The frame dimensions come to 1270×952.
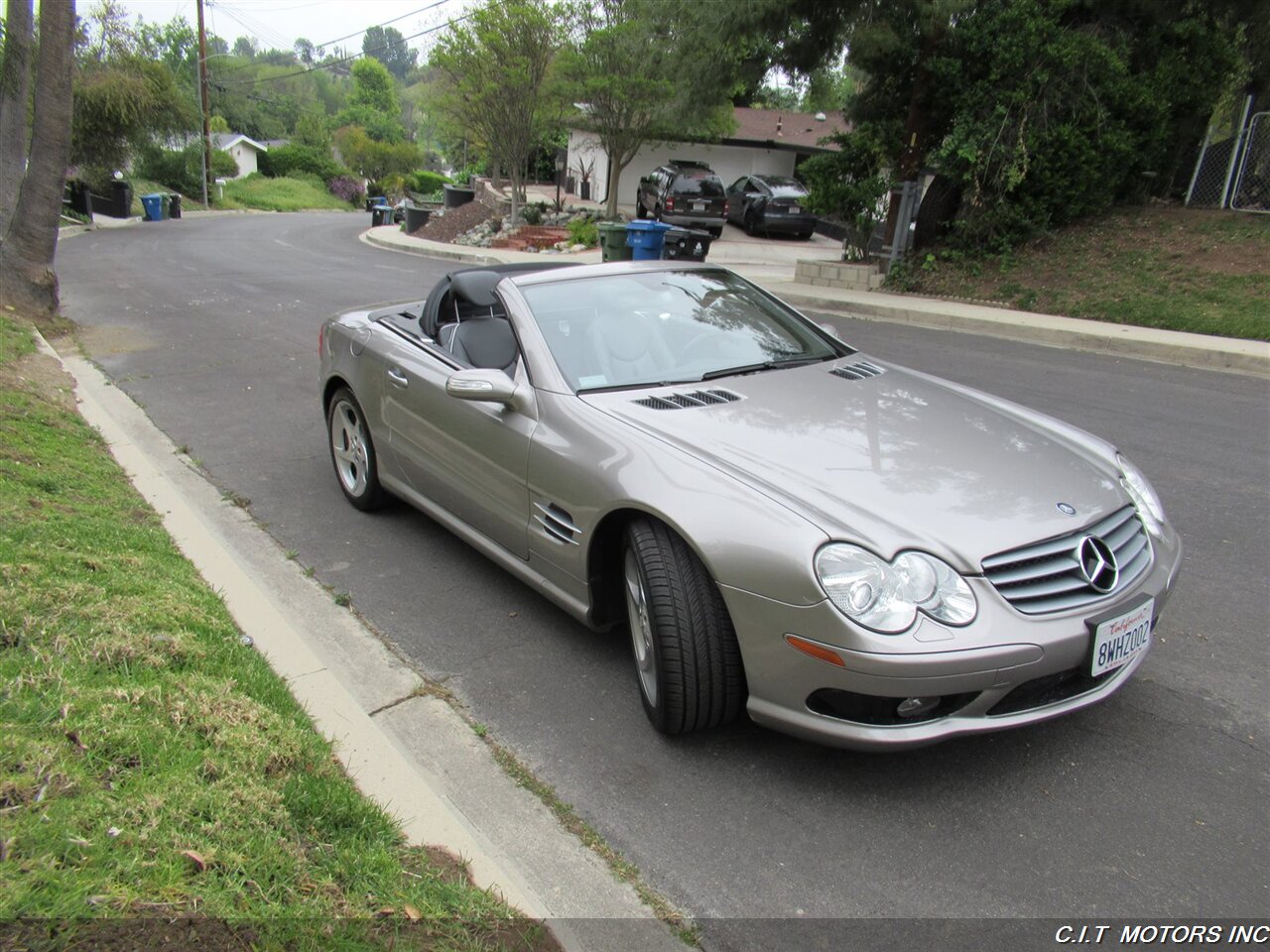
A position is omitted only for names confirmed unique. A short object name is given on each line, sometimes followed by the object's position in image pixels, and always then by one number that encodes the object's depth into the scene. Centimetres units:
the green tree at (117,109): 3262
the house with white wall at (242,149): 6569
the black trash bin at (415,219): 2992
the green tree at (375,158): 6750
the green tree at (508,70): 2398
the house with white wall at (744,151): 3312
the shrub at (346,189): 6166
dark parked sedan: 2622
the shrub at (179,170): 4725
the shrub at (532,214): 2705
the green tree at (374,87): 12062
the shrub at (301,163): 6450
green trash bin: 1831
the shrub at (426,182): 6094
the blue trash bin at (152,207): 3538
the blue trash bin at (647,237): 1772
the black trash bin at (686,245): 1769
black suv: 2508
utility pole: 4259
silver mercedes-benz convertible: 266
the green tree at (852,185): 1581
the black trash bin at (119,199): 3438
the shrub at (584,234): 2303
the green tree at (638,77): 1670
